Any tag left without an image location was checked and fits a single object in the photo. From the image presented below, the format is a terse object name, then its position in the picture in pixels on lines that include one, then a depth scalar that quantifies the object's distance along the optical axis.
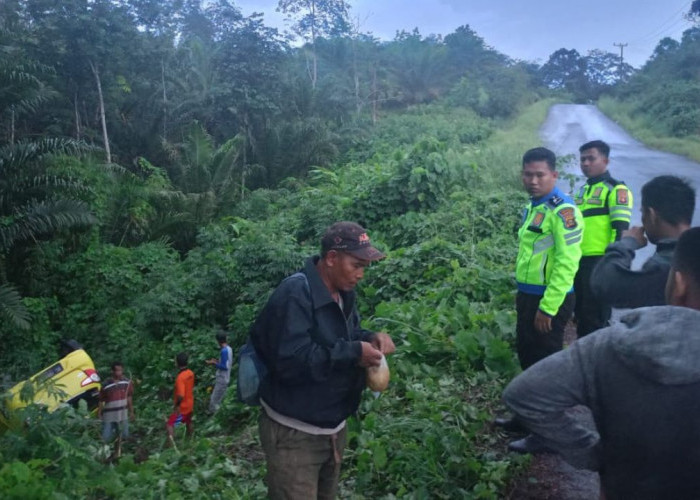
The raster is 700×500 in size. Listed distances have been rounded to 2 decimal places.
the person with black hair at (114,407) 6.98
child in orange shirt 6.82
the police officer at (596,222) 4.65
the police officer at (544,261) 3.77
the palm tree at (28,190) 12.14
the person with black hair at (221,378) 7.37
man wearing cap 2.49
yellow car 8.48
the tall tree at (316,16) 31.03
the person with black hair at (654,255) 2.61
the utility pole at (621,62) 56.94
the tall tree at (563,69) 57.28
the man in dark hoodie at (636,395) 1.63
